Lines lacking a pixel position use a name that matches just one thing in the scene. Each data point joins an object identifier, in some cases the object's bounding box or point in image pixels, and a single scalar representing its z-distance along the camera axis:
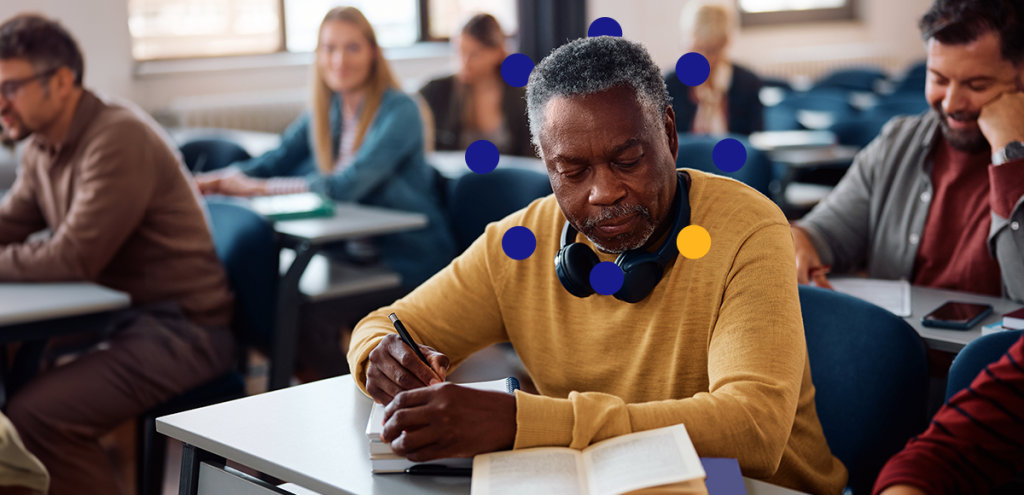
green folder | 2.67
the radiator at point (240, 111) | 5.23
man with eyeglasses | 2.04
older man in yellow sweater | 1.00
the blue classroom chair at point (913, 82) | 6.21
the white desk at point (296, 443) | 1.02
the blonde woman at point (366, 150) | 2.97
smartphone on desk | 1.58
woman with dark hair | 3.97
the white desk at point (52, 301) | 1.93
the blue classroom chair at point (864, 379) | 1.33
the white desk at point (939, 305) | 1.52
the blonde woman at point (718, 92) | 4.25
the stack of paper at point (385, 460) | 1.03
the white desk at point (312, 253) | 2.35
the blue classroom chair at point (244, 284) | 2.11
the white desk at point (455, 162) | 3.40
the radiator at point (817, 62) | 8.55
